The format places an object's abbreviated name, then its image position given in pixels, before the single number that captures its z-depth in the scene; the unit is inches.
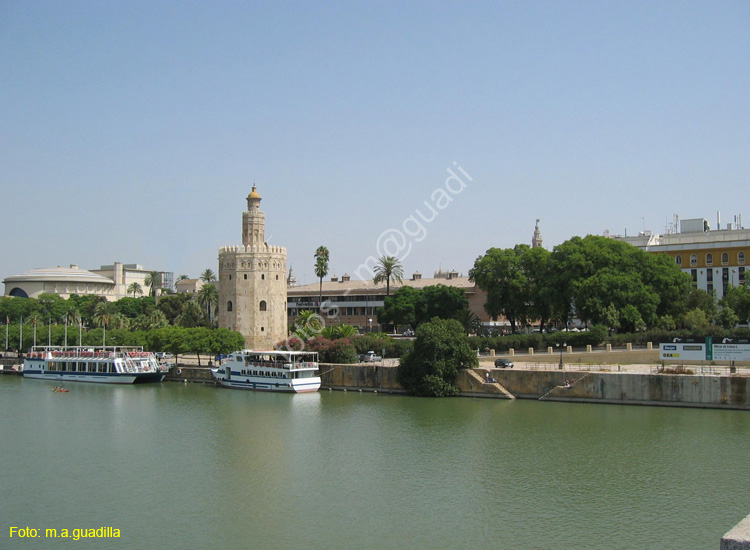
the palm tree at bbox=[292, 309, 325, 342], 2383.1
